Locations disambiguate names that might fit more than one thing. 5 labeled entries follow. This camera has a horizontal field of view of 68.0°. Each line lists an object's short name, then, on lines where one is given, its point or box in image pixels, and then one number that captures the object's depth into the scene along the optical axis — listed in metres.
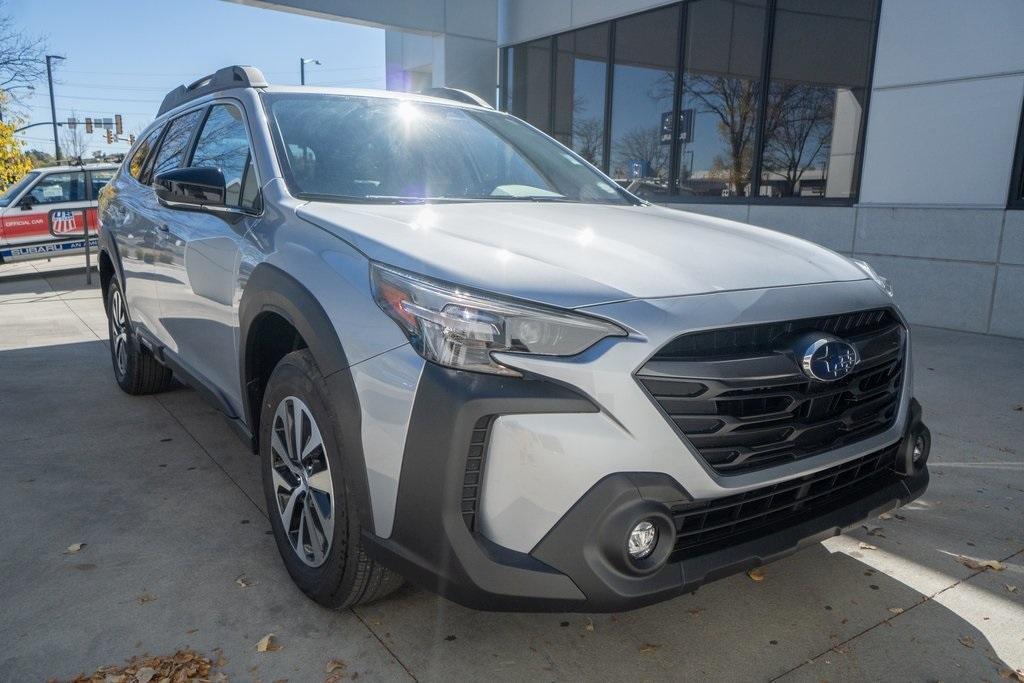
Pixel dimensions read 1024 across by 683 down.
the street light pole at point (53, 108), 33.39
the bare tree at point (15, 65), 19.38
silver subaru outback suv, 1.84
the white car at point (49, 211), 11.91
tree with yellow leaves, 15.14
